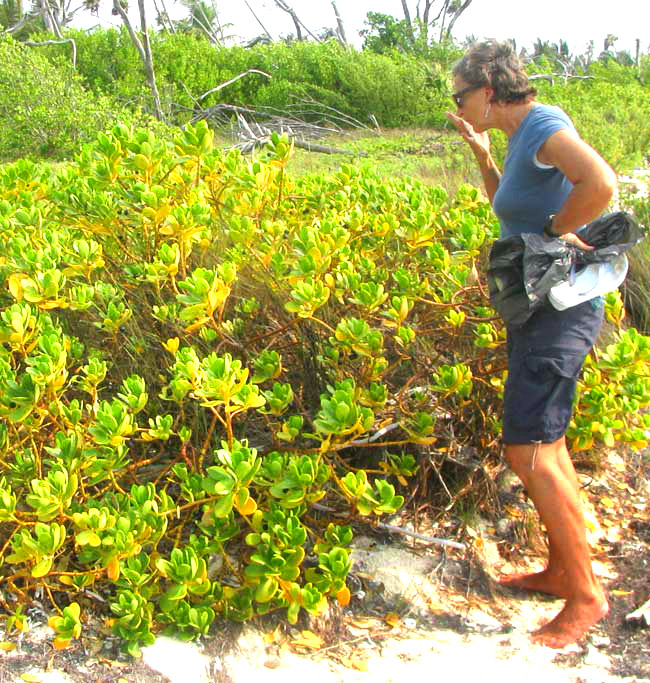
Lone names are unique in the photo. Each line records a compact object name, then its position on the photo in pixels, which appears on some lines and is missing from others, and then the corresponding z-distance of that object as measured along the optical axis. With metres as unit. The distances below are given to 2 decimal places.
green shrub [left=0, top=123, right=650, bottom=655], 2.26
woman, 2.47
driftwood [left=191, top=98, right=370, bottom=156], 12.43
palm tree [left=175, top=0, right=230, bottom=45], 38.72
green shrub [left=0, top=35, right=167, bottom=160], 11.20
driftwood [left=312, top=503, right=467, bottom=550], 2.67
